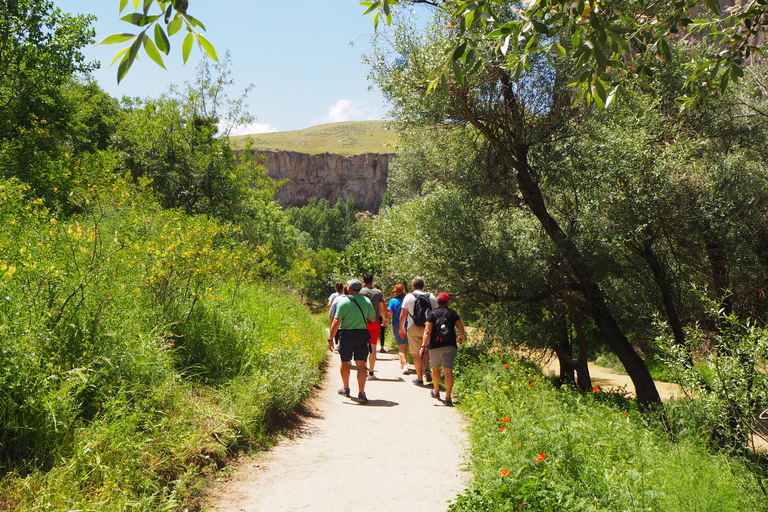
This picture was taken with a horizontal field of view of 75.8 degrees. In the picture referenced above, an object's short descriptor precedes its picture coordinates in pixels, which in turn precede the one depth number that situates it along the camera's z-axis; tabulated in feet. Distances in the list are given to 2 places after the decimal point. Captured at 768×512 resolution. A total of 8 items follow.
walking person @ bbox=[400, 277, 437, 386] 28.35
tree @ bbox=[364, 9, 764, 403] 27.55
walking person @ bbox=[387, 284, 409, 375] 34.17
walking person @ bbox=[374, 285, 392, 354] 42.38
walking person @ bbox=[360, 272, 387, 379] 31.81
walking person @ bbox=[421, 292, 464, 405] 24.79
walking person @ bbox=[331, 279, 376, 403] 24.67
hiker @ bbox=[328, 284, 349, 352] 24.97
